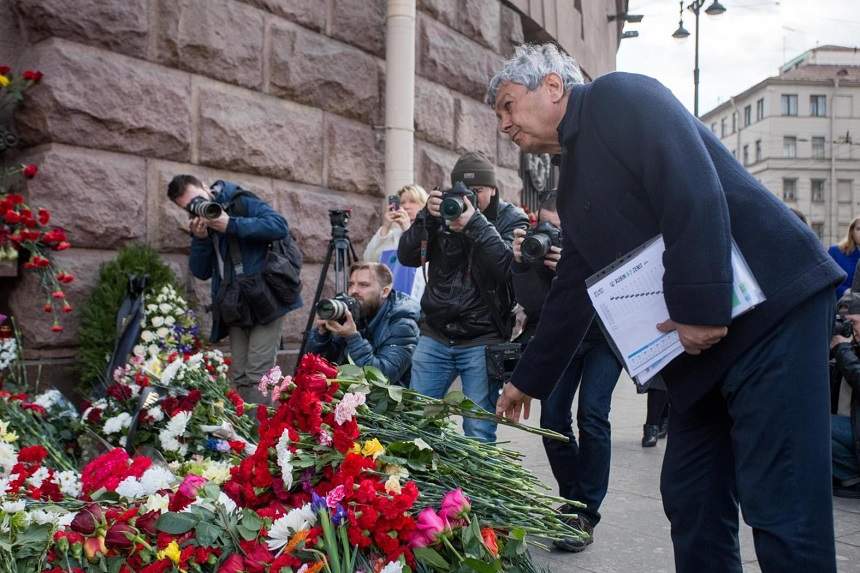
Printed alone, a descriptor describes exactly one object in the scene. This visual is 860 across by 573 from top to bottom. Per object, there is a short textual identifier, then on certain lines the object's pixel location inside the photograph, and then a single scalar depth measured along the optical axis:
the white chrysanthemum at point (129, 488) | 2.51
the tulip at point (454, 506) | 2.06
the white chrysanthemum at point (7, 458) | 3.13
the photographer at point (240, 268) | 5.03
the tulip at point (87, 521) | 2.17
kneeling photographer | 4.25
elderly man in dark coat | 2.02
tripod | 5.31
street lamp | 20.31
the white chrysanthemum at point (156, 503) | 2.36
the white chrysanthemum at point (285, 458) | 2.19
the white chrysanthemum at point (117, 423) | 3.89
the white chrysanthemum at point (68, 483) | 3.02
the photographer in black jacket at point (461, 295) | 4.07
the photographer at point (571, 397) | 3.76
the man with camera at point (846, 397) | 4.82
